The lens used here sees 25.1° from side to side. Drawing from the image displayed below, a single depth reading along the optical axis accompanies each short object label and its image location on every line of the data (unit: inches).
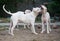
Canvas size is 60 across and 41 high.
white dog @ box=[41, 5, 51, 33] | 239.4
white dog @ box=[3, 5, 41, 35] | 227.1
